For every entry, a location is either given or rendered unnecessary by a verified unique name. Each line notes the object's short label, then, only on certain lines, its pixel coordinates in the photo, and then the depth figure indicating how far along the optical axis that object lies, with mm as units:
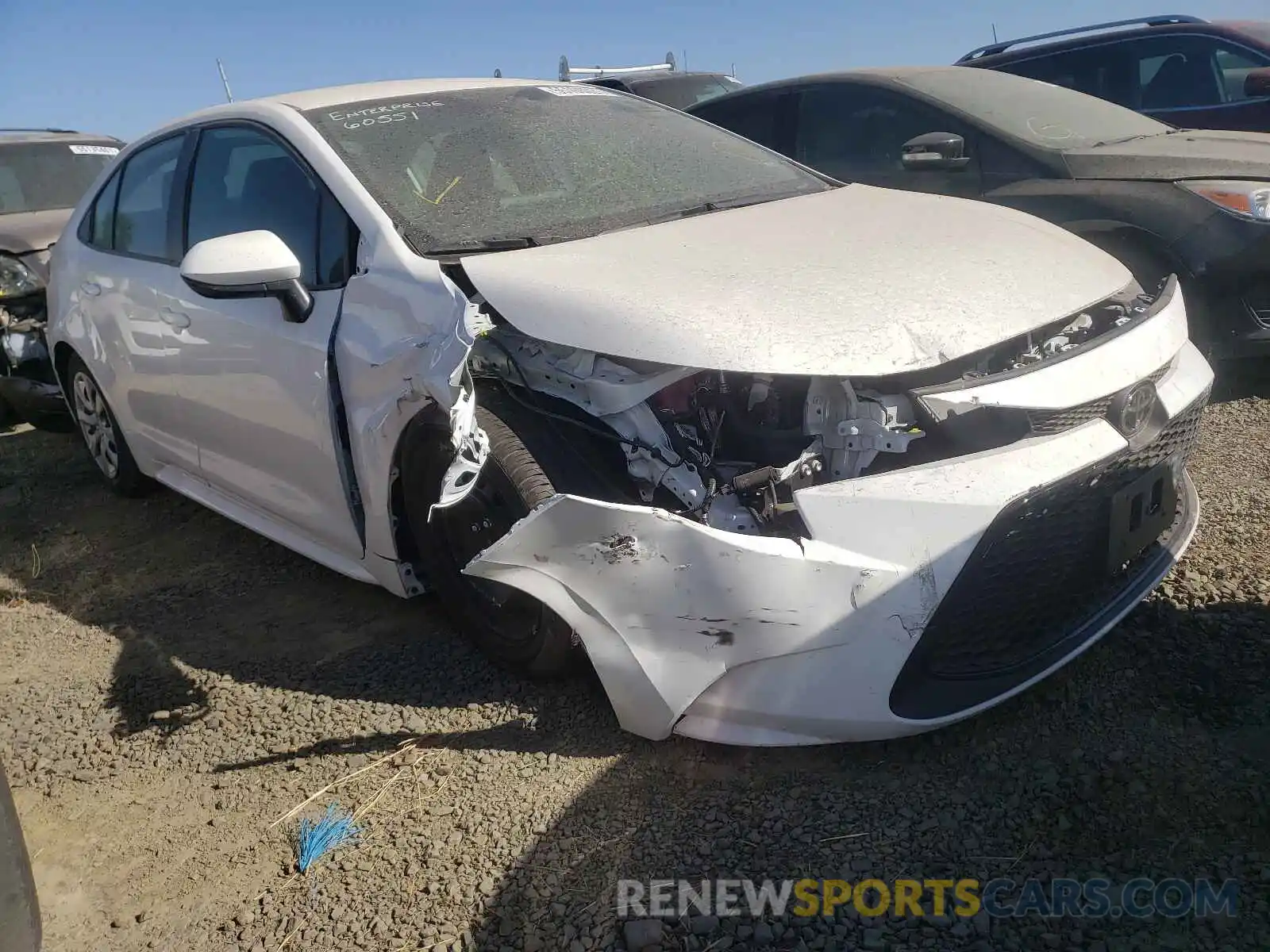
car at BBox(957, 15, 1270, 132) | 6102
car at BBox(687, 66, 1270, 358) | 4035
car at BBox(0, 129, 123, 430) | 5656
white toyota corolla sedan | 2082
